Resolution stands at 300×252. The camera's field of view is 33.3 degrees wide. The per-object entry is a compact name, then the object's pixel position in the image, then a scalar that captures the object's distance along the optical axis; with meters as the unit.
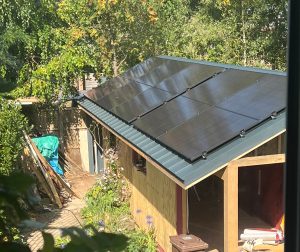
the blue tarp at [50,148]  12.30
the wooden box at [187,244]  6.00
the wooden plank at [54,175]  11.58
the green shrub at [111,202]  9.29
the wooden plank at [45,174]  11.16
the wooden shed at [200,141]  5.37
